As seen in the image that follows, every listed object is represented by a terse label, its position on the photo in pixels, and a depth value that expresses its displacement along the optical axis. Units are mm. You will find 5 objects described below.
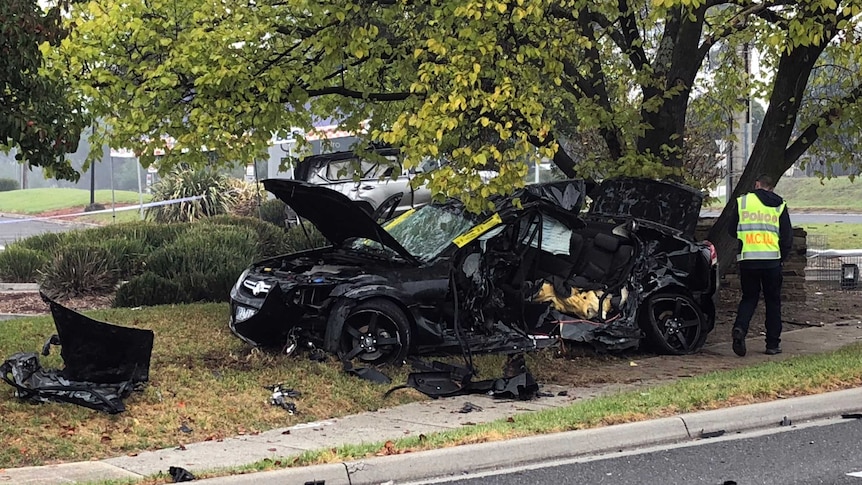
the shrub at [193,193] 23750
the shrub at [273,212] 22672
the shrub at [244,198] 24014
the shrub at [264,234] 14484
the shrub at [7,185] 57344
